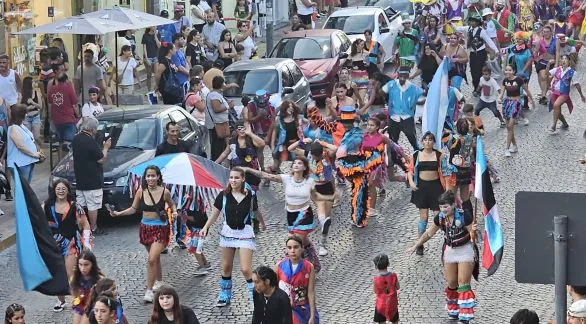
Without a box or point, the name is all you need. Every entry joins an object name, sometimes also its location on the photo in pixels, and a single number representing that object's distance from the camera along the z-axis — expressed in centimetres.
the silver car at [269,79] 2369
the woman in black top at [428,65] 2564
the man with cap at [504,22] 3178
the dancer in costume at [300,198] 1532
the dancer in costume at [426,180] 1659
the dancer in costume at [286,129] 1916
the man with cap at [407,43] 2771
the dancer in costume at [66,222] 1426
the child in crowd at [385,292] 1312
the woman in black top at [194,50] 2778
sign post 715
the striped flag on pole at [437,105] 1816
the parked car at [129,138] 1803
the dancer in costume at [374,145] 1788
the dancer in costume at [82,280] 1257
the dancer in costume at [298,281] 1255
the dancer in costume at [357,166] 1780
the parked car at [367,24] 3114
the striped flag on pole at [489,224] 1305
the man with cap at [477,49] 2762
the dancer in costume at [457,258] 1384
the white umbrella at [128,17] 2297
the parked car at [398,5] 3531
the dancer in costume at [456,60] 2531
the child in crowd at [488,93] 2320
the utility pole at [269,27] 3180
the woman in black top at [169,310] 1102
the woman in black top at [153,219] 1462
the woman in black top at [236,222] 1429
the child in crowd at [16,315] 1118
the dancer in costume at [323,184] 1669
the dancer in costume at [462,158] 1733
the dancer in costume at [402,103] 2059
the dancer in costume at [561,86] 2369
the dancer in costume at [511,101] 2222
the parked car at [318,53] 2686
